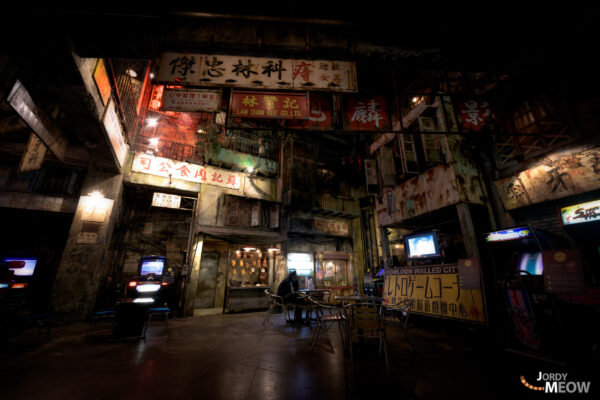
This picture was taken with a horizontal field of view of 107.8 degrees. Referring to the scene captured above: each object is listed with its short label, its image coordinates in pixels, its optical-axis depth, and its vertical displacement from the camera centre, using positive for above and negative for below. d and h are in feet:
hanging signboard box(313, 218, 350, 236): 45.70 +8.55
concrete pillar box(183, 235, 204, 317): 30.42 -1.56
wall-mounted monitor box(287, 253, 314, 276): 42.47 +0.94
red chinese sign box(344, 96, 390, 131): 17.25 +11.82
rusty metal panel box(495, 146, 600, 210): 17.53 +7.75
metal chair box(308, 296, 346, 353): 13.98 -3.14
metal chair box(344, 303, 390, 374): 11.62 -2.66
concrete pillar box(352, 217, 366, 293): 46.51 +3.41
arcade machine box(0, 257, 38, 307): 25.44 -0.41
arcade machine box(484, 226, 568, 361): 11.75 -1.85
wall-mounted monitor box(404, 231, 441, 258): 24.13 +2.62
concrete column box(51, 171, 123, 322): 23.45 +1.89
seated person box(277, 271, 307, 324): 22.40 -2.55
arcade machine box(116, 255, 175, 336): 17.47 -2.73
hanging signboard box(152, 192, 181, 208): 31.73 +9.59
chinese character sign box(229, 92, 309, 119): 15.51 +11.24
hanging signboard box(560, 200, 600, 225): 16.49 +4.20
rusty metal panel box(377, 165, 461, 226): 23.40 +8.39
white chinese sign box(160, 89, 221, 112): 15.64 +11.64
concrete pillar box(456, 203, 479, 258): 21.49 +3.65
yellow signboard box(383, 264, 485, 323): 16.98 -2.09
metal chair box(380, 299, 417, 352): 12.73 -3.05
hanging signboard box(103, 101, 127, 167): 20.49 +13.76
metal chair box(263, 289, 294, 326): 21.04 -3.38
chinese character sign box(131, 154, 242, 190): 31.65 +14.64
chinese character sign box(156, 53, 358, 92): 15.12 +13.29
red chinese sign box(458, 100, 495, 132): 19.77 +13.54
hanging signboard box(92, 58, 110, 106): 16.72 +14.54
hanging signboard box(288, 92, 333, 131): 17.56 +12.06
